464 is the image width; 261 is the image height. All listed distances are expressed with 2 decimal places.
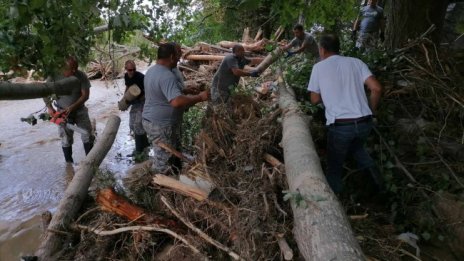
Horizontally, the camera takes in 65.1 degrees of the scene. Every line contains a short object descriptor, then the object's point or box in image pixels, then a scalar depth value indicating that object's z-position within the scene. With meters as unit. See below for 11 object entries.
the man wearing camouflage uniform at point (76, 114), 5.75
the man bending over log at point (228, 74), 5.88
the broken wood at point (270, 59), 6.67
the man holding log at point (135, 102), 5.89
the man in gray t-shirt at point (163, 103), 4.08
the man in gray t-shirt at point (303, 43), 7.42
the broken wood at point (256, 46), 10.38
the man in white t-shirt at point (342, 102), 3.49
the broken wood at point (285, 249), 2.50
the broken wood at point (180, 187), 3.41
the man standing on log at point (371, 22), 8.25
